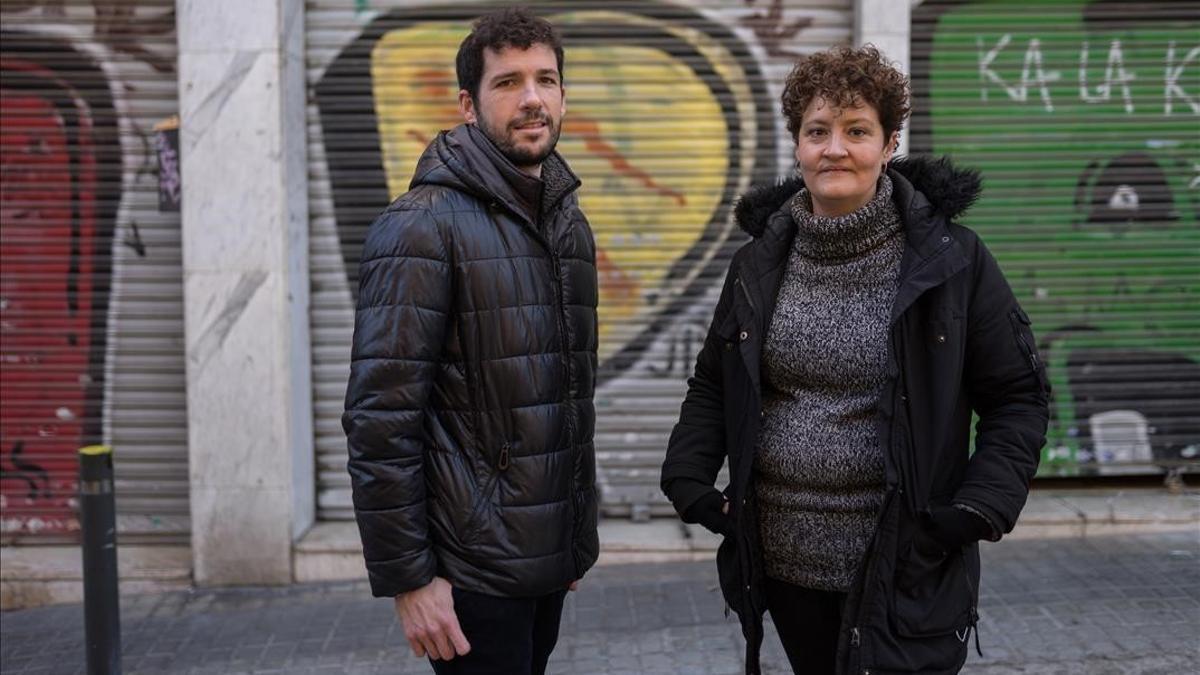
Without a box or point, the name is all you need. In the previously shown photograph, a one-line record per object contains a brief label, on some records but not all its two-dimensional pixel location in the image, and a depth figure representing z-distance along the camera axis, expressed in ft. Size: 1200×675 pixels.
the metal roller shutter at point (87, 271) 19.92
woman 8.43
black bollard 13.25
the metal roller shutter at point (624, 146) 20.13
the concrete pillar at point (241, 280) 18.74
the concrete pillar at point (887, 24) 19.39
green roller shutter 20.52
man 8.53
